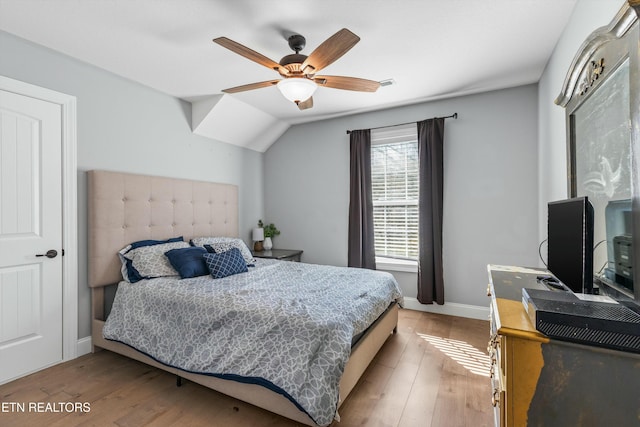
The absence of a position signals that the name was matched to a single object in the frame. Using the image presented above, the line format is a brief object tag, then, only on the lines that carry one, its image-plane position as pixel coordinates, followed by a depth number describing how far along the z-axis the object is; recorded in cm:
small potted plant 454
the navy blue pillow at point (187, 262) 266
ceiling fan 179
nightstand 402
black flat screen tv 122
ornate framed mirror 106
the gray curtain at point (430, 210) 349
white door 221
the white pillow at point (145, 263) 261
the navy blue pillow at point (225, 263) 270
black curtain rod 345
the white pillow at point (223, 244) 323
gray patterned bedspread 160
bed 177
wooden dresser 83
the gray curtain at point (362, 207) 394
